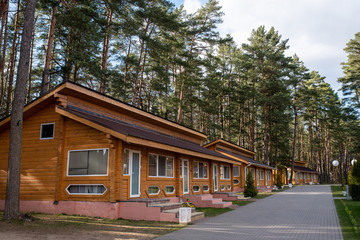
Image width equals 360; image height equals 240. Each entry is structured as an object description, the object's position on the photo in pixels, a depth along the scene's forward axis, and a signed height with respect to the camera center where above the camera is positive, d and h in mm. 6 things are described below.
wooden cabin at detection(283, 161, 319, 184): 50038 -1614
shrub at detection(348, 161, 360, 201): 17891 -1001
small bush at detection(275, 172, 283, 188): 34125 -1921
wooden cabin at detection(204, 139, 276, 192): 27047 -150
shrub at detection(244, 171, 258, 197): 21266 -1745
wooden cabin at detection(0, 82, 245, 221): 10172 +239
